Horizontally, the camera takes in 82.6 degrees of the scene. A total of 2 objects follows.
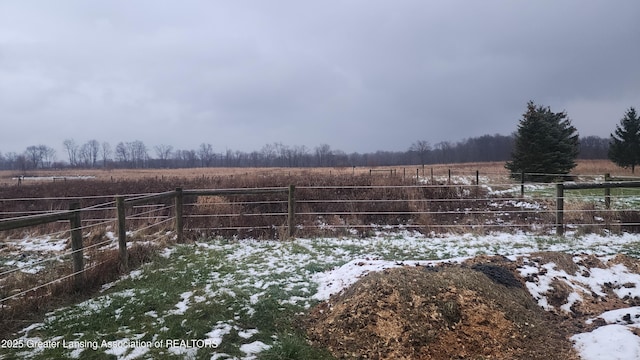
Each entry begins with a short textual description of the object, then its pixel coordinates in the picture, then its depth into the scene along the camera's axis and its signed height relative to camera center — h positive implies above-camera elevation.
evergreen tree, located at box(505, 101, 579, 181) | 23.31 +0.65
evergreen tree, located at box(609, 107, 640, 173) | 34.75 +1.15
